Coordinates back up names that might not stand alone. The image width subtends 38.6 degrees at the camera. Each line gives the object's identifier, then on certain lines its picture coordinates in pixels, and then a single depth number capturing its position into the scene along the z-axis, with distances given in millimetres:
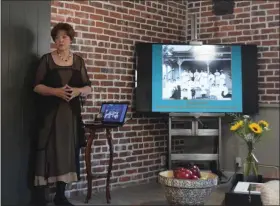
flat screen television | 4379
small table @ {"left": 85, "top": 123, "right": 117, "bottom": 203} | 3539
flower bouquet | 2650
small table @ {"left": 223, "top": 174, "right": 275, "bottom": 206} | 2051
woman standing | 3221
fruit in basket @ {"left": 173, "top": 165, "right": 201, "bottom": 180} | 2941
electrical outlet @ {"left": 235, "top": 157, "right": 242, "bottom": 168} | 4646
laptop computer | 3574
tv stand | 4414
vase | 2639
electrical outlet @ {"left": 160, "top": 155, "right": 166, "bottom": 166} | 4801
